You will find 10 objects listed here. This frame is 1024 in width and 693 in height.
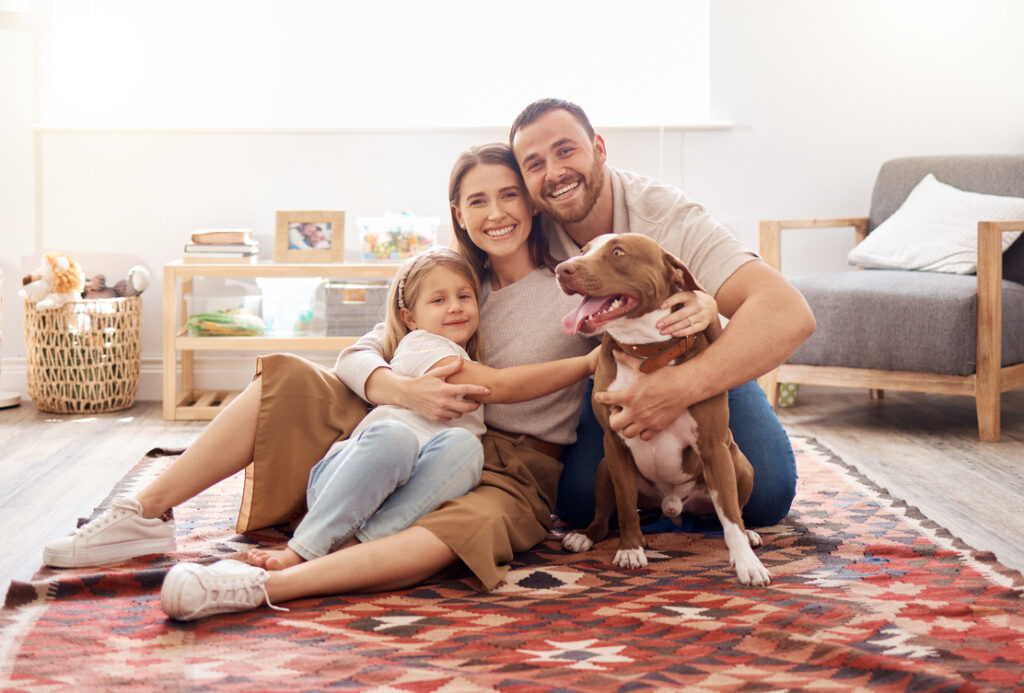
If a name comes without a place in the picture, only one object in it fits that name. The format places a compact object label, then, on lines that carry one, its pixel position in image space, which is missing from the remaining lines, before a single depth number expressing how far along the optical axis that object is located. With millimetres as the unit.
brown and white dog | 1686
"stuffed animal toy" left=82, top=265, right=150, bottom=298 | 3588
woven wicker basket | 3473
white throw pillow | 3355
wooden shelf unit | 3490
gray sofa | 2992
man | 1771
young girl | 1633
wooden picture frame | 3602
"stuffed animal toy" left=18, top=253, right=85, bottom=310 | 3420
